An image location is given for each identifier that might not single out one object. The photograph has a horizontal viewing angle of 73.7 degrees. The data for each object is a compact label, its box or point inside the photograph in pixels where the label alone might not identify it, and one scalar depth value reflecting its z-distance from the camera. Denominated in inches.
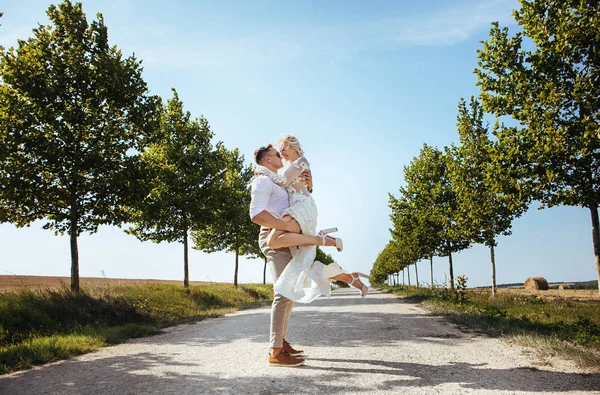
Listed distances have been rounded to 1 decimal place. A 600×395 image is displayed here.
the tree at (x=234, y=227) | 973.2
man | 175.3
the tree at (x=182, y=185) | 820.6
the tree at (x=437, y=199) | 930.7
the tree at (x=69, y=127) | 528.4
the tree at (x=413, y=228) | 997.8
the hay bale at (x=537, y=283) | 1423.5
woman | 177.0
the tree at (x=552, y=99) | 387.2
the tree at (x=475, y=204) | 772.0
